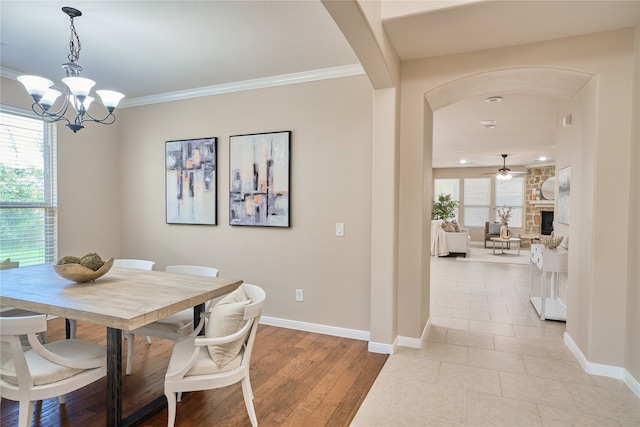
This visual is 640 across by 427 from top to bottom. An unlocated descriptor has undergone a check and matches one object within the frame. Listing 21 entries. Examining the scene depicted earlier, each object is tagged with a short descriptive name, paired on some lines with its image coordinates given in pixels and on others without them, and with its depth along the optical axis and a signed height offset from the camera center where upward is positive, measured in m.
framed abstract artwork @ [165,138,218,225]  4.15 +0.27
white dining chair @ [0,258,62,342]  2.60 -0.81
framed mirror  9.75 +0.52
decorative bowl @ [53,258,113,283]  2.30 -0.45
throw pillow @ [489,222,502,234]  10.09 -0.57
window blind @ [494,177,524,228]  11.18 +0.34
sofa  8.80 -0.88
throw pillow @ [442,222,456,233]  8.96 -0.52
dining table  1.81 -0.54
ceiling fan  9.51 +0.90
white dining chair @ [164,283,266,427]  1.85 -0.84
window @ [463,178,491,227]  11.56 +0.18
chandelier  2.30 +0.76
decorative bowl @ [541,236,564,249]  4.10 -0.40
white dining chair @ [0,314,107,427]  1.58 -0.83
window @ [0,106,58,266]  3.60 +0.14
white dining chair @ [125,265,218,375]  2.44 -0.86
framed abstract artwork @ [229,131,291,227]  3.76 +0.28
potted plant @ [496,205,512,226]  10.70 -0.19
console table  3.82 -0.82
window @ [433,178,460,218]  11.84 +0.64
